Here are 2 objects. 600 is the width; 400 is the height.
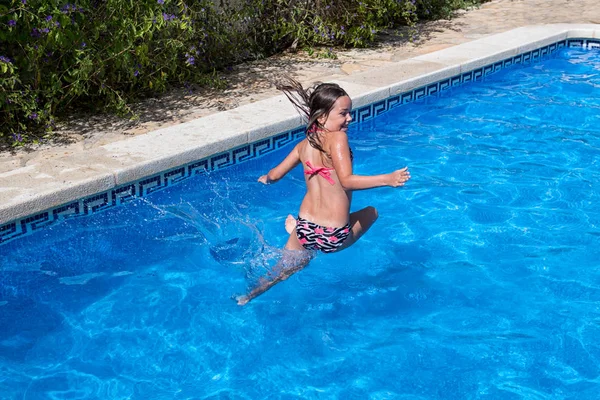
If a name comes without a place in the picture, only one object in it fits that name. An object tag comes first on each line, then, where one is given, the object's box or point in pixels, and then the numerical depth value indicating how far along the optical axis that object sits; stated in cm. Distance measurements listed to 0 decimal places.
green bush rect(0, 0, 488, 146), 577
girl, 388
